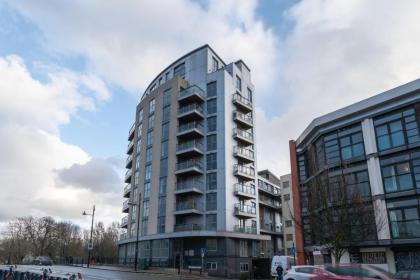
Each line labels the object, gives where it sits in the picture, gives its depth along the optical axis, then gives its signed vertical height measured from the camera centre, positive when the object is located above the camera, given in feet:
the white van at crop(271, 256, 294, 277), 102.86 -3.76
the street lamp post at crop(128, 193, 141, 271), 148.46 +18.06
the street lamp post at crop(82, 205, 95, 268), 151.74 +15.06
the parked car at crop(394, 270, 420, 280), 48.06 -3.54
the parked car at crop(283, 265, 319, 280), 51.84 -3.49
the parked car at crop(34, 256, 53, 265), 186.07 -5.40
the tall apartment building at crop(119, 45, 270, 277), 141.69 +31.79
